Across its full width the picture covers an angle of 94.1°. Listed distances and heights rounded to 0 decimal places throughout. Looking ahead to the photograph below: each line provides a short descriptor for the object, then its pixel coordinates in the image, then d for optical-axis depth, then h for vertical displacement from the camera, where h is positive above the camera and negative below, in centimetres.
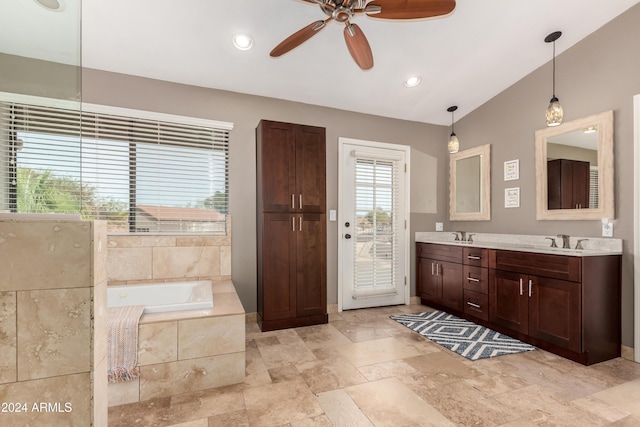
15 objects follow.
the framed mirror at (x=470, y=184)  385 +39
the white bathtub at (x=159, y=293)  270 -75
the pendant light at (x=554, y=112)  264 +90
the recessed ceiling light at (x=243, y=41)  258 +151
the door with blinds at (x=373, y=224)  385 -15
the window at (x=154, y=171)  289 +43
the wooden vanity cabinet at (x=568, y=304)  241 -79
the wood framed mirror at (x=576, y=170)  269 +43
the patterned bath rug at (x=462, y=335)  267 -123
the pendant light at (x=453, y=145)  376 +87
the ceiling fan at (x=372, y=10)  171 +120
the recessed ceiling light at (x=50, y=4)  98 +70
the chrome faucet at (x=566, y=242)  294 -29
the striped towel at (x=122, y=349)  187 -86
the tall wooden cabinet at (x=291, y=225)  314 -13
